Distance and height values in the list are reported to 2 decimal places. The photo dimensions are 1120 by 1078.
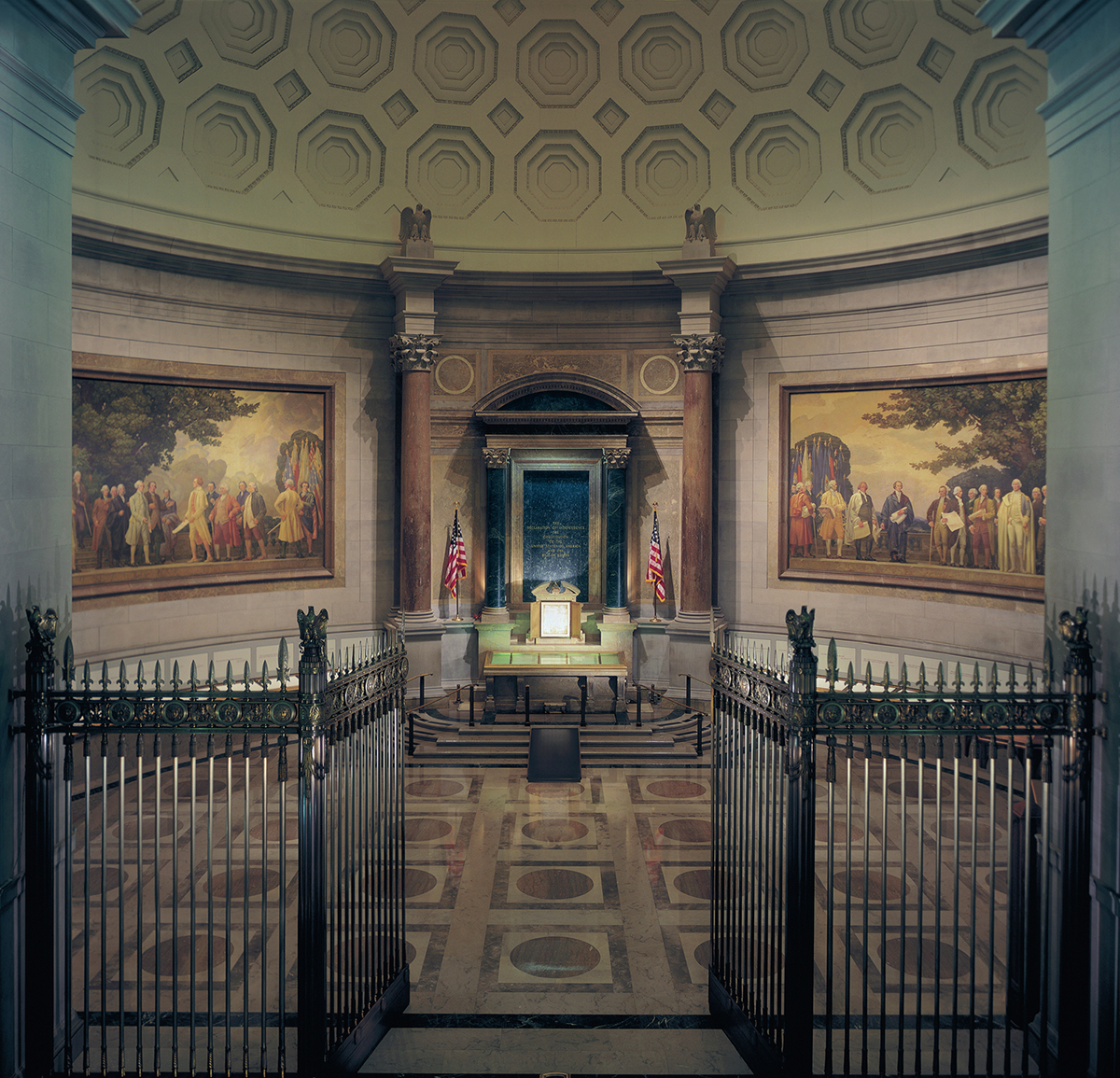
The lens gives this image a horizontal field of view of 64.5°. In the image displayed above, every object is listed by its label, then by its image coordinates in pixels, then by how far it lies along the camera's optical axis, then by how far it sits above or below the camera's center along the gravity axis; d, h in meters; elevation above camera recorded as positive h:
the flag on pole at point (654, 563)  15.56 -0.28
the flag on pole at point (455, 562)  15.25 -0.28
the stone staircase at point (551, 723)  12.28 -2.82
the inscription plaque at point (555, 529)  16.47 +0.32
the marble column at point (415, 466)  15.59 +1.41
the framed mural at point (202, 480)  13.52 +1.08
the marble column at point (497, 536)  16.22 +0.19
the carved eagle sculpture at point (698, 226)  15.37 +5.58
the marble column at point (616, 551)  16.22 -0.08
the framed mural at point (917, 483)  13.32 +1.07
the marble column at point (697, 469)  15.55 +1.37
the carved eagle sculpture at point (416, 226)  15.42 +5.56
